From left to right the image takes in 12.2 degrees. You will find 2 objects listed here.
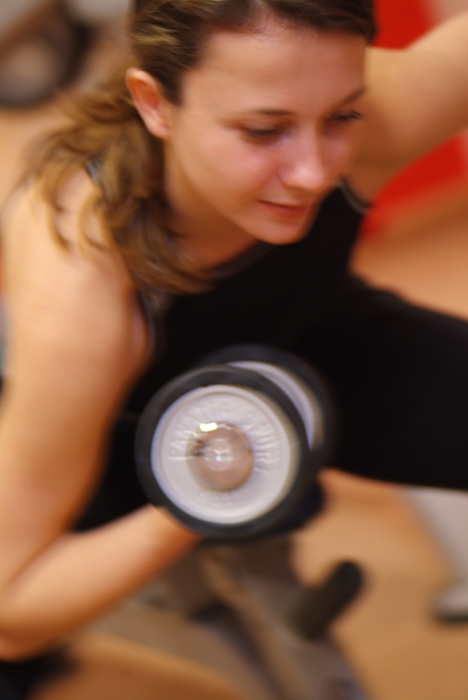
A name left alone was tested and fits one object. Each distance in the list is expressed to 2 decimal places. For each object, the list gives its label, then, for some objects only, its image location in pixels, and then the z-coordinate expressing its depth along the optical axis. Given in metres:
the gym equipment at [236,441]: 1.72
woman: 1.70
